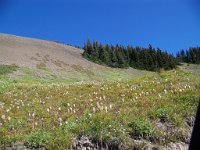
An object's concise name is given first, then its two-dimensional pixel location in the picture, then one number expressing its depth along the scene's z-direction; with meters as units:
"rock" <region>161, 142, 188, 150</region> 4.85
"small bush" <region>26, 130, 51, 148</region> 4.78
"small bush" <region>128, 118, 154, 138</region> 5.04
